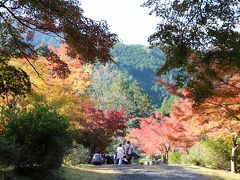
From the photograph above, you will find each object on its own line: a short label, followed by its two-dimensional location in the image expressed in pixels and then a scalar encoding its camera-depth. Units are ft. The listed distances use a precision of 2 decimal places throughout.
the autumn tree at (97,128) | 90.84
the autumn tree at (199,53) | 26.91
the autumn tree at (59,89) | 51.73
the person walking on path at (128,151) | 69.77
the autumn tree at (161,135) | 87.25
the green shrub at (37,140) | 34.71
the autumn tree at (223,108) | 38.96
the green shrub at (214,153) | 71.46
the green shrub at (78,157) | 61.79
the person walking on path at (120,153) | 69.47
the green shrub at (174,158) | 95.40
